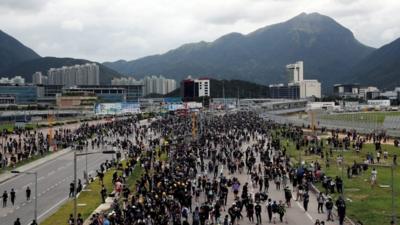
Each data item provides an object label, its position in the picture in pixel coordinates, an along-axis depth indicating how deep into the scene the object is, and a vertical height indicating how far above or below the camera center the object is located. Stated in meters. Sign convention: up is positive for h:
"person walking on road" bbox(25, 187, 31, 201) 35.22 -5.90
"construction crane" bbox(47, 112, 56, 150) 73.38 -5.59
